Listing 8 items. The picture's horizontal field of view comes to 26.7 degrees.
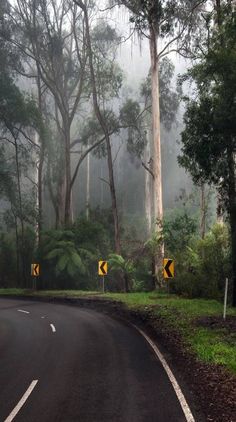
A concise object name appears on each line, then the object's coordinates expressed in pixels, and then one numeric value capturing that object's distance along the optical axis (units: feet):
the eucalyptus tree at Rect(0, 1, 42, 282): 117.70
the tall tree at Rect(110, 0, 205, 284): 81.97
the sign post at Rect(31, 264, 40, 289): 103.45
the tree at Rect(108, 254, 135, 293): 96.94
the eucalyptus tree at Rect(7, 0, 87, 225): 122.83
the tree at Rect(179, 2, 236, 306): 50.19
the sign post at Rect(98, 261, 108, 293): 88.69
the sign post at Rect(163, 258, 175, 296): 72.49
